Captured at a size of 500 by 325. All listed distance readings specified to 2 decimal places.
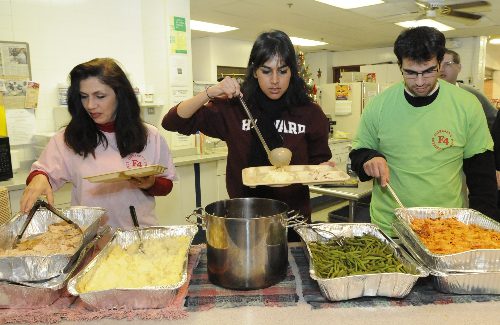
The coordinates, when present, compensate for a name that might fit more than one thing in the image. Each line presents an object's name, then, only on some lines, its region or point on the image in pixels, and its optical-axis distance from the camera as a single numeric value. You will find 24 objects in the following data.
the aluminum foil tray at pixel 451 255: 1.12
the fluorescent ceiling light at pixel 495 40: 9.11
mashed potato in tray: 1.10
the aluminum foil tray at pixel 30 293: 1.05
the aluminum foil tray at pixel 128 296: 1.04
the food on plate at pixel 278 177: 1.41
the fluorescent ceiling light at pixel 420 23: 6.76
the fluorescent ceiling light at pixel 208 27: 6.68
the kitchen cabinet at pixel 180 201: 3.90
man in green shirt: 1.61
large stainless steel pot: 1.12
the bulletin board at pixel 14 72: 3.38
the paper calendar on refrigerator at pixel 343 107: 6.43
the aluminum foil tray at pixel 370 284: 1.07
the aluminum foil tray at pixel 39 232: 1.12
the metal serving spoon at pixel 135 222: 1.39
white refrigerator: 6.30
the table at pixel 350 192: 3.17
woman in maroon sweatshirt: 1.74
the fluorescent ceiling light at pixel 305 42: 8.65
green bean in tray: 1.14
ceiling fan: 4.18
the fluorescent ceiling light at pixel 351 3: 5.25
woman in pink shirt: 1.62
